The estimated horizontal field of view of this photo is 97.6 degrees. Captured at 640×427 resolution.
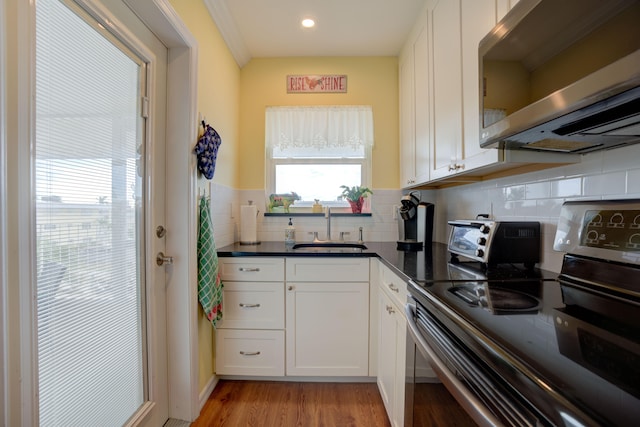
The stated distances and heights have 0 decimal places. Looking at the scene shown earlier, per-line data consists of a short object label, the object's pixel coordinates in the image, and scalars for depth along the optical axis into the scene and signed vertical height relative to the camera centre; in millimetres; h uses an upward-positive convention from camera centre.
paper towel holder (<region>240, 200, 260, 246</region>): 2215 -235
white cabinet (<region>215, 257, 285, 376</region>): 1839 -676
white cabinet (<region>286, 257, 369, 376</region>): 1840 -688
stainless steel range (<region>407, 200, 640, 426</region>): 399 -251
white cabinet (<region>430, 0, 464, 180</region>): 1381 +659
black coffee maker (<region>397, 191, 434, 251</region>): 1973 -81
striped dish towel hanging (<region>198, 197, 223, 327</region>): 1599 -296
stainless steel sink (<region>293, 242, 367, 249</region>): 2320 -271
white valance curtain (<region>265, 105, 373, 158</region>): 2463 +770
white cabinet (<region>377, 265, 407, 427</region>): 1257 -678
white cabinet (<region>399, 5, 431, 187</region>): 1810 +764
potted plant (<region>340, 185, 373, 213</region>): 2426 +154
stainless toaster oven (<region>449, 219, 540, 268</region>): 1210 -132
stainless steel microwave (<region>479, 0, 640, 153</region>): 548 +333
